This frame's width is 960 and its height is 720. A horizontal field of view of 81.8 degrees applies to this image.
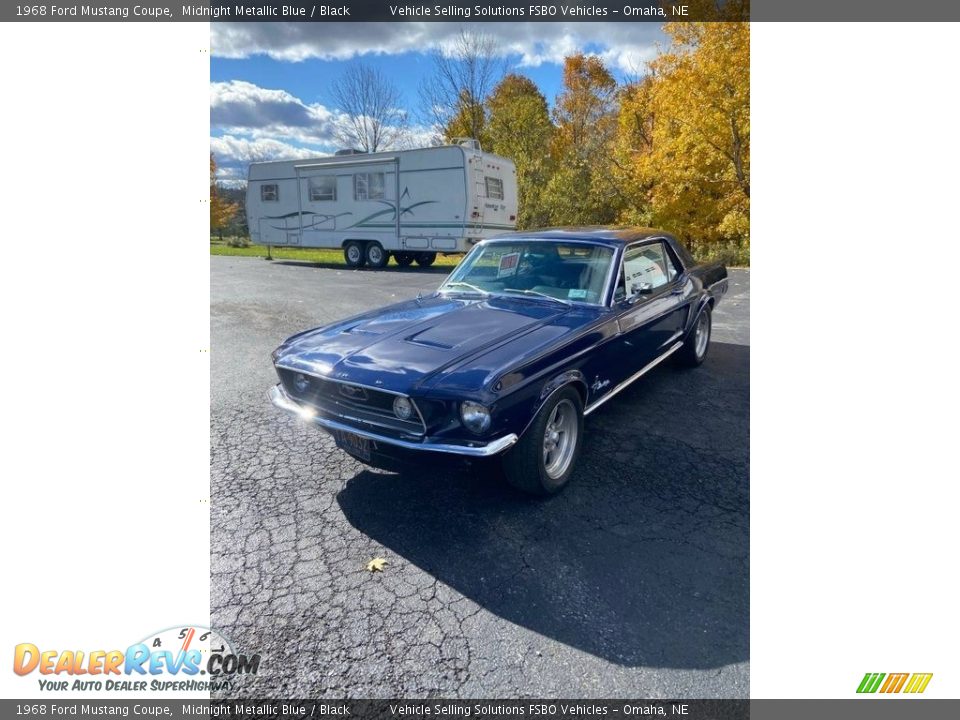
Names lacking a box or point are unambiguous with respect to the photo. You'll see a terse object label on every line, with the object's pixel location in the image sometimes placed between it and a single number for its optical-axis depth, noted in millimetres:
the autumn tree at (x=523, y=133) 27031
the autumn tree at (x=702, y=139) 14031
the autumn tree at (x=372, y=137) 27750
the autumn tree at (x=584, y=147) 23797
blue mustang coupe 2715
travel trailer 14461
